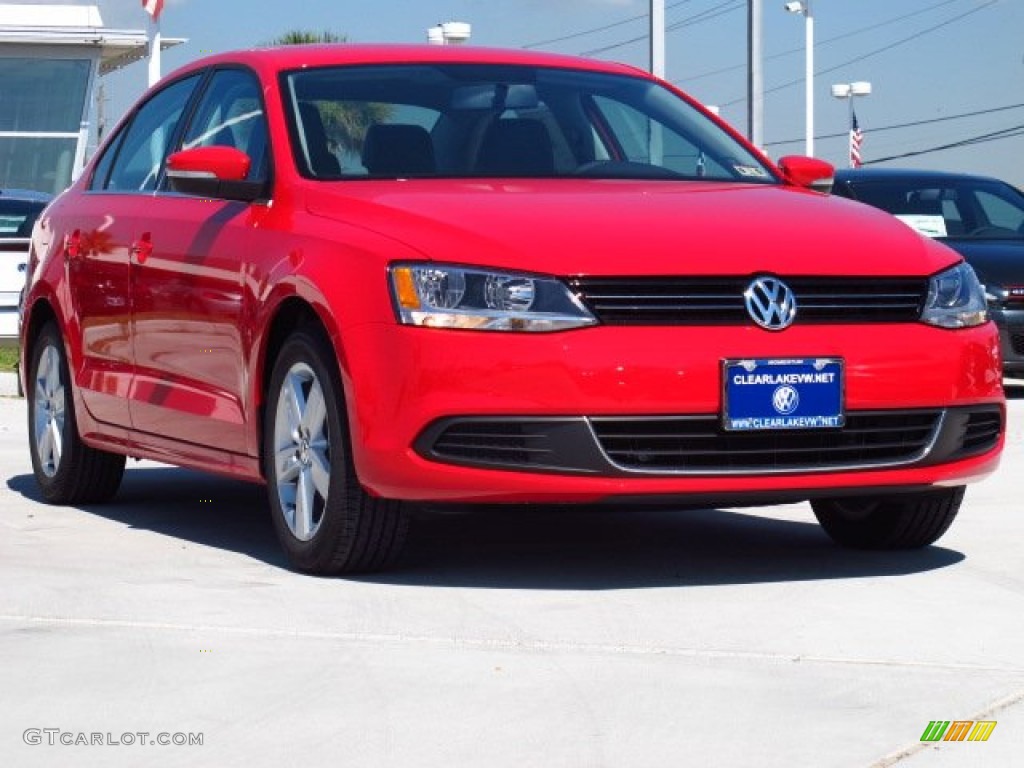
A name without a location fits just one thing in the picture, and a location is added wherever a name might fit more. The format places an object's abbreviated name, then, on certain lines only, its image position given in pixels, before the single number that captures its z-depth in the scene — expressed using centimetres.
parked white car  2147
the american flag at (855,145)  6003
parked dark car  1554
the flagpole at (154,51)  2605
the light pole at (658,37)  2520
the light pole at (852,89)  6338
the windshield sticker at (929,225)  1630
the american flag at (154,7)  2547
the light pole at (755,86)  2684
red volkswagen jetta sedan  649
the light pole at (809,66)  5178
